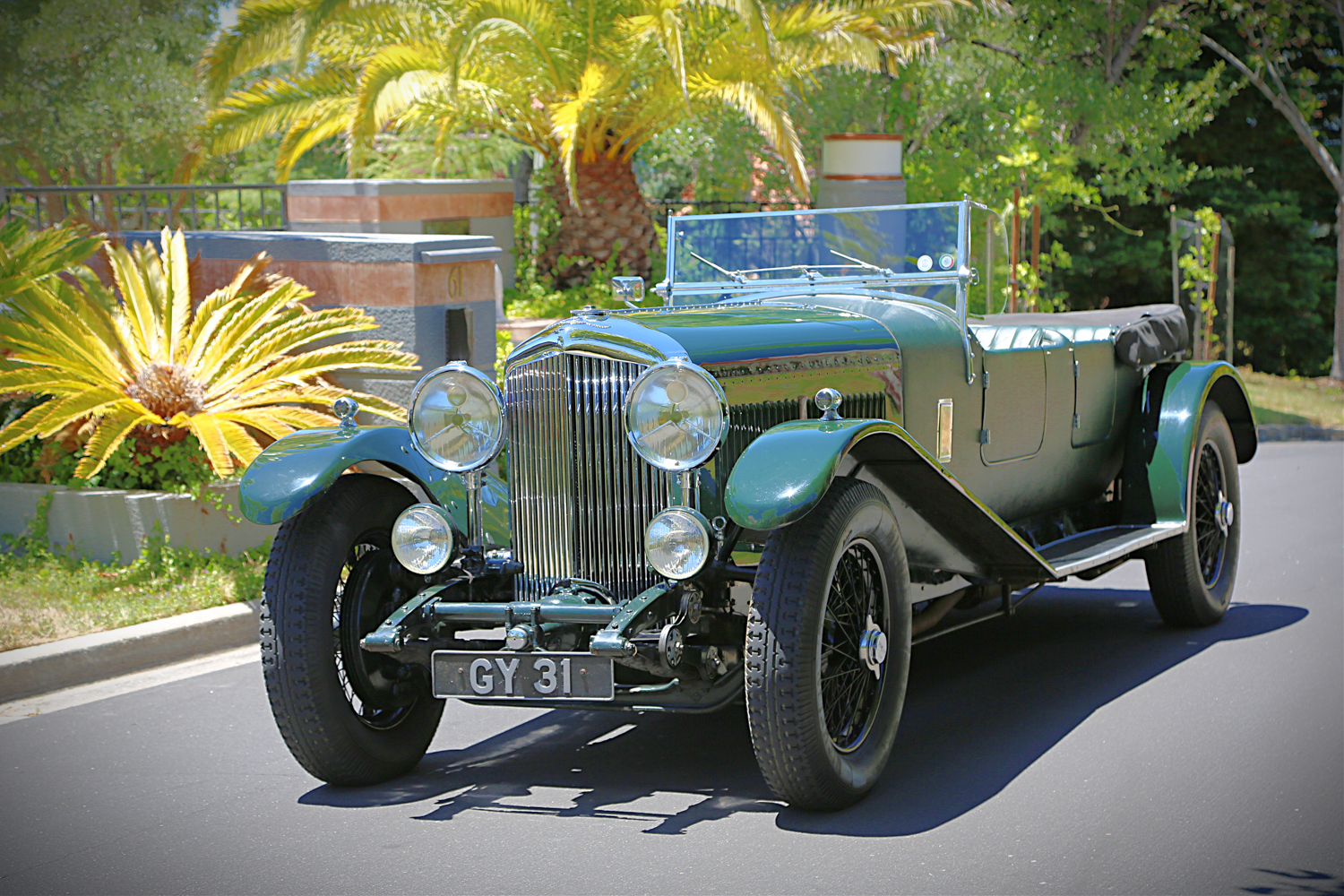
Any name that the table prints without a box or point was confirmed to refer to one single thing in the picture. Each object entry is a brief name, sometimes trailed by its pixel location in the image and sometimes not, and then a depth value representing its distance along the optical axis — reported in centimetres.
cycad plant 679
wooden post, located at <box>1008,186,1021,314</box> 1313
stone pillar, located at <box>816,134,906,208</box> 1265
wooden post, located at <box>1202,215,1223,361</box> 1547
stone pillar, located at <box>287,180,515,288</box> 1086
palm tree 1146
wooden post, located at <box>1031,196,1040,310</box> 1394
